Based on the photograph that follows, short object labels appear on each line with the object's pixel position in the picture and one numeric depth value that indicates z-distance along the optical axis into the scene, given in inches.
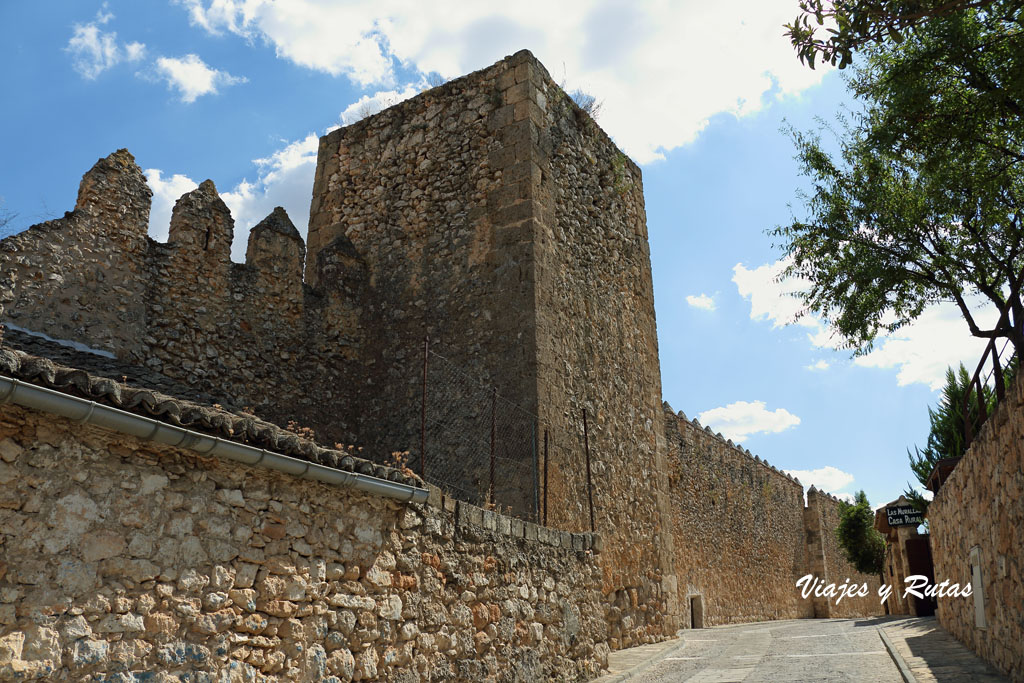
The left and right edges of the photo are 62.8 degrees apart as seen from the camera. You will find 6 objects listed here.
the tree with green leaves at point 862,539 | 1058.7
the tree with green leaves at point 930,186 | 292.8
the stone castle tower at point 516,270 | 403.2
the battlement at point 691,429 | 745.0
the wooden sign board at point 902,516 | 689.0
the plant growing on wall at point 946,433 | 738.8
